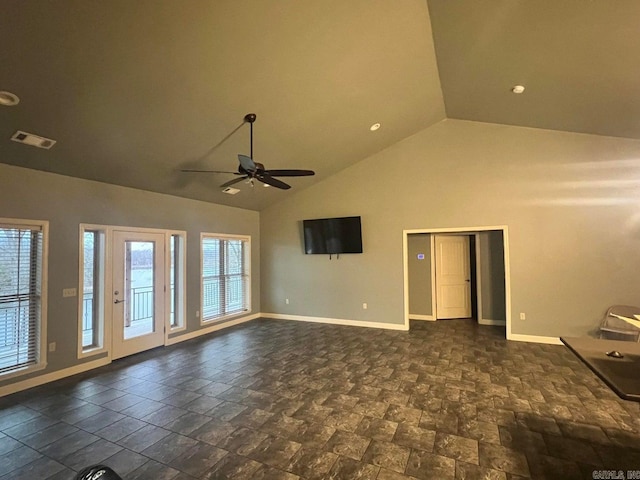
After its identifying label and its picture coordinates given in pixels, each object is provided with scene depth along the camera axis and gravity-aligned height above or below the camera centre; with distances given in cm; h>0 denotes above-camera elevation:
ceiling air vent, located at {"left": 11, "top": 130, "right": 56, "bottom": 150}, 310 +125
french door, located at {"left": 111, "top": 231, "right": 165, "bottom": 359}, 461 -65
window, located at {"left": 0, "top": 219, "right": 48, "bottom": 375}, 348 -50
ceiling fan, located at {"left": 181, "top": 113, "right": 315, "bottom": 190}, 319 +92
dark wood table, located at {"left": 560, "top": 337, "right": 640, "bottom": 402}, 149 -72
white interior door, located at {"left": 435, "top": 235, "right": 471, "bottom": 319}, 719 -63
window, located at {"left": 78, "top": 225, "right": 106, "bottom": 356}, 436 -52
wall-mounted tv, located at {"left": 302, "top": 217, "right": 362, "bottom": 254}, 633 +33
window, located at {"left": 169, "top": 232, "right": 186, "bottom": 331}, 558 -50
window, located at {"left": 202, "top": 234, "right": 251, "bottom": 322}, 632 -55
